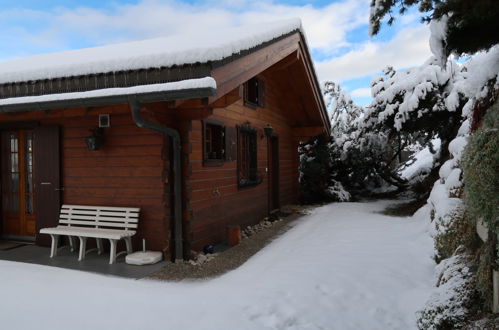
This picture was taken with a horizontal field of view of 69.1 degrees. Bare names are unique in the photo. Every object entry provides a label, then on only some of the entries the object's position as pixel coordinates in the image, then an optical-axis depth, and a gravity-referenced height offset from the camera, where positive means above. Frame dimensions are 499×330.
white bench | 5.03 -0.87
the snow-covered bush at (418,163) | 12.30 -0.18
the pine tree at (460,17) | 2.46 +1.06
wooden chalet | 4.42 +0.49
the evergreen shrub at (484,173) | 2.63 -0.11
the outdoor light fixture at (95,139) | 5.33 +0.40
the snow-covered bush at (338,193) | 12.01 -1.05
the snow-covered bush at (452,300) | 3.09 -1.28
